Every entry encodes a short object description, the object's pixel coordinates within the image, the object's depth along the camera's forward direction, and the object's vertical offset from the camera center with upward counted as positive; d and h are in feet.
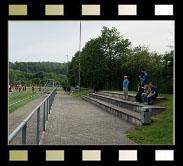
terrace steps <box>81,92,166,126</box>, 35.53 -5.15
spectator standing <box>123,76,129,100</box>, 53.85 -2.17
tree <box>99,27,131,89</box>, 105.70 +11.50
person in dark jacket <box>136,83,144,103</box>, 44.13 -2.74
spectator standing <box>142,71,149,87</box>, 43.25 -0.39
